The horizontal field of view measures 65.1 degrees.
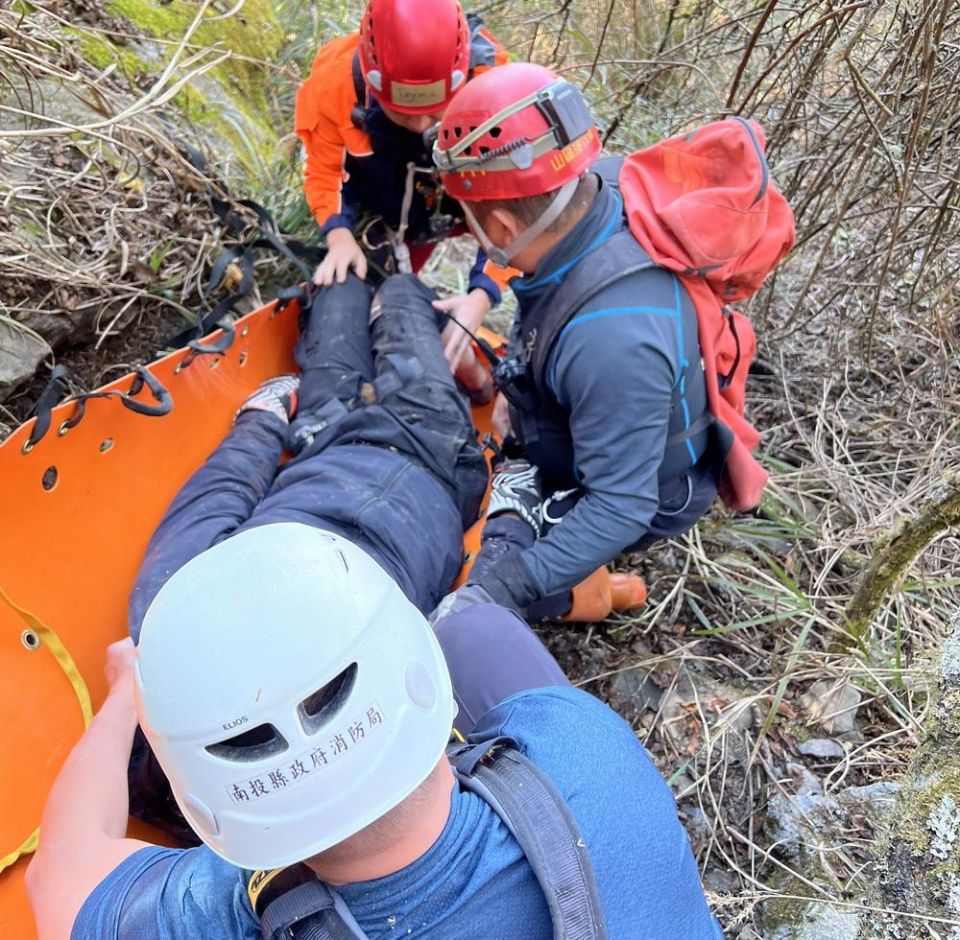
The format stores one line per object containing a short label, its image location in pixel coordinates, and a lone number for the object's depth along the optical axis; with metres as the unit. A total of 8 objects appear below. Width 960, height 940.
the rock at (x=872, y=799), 1.76
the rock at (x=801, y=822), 1.82
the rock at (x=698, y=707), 2.13
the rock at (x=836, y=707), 2.09
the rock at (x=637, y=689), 2.30
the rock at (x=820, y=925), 1.39
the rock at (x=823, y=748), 2.04
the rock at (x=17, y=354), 2.15
